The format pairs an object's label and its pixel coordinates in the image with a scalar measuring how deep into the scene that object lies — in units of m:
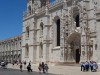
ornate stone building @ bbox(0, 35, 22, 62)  37.45
